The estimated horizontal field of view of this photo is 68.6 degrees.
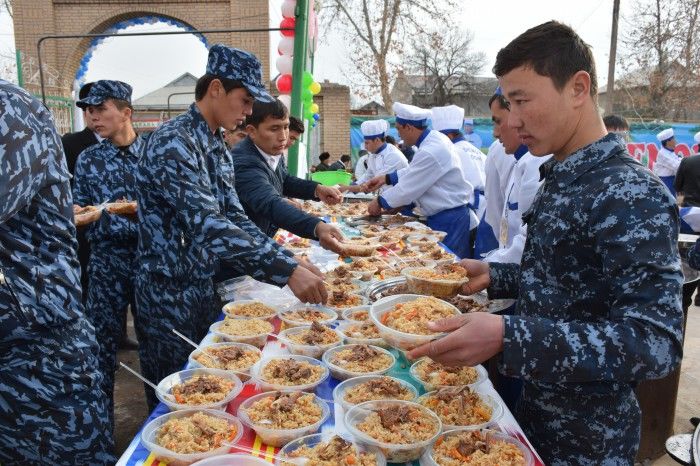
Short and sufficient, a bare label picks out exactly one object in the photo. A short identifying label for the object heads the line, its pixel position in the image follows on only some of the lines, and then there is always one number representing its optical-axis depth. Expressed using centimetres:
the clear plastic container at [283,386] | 172
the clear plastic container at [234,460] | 133
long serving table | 138
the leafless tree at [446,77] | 2720
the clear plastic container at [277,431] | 144
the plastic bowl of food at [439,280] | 224
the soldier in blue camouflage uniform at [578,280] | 117
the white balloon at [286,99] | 897
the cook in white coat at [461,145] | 673
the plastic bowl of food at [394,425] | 137
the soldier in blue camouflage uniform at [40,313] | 149
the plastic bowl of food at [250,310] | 240
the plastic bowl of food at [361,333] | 211
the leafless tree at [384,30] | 2162
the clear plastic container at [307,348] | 204
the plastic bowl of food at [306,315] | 235
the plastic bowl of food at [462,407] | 152
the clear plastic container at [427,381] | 173
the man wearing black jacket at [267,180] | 341
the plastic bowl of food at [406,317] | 172
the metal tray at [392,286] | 228
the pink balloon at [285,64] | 894
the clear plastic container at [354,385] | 166
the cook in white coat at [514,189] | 282
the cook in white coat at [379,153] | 909
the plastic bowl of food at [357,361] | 185
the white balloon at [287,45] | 871
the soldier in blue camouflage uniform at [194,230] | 221
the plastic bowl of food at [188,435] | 135
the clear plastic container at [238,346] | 185
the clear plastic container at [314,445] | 134
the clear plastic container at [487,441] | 134
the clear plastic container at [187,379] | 158
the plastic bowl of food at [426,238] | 429
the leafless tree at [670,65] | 2055
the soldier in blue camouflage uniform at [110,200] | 343
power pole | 1373
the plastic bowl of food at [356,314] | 241
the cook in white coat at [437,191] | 535
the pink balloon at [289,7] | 837
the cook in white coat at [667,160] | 1131
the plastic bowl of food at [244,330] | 215
